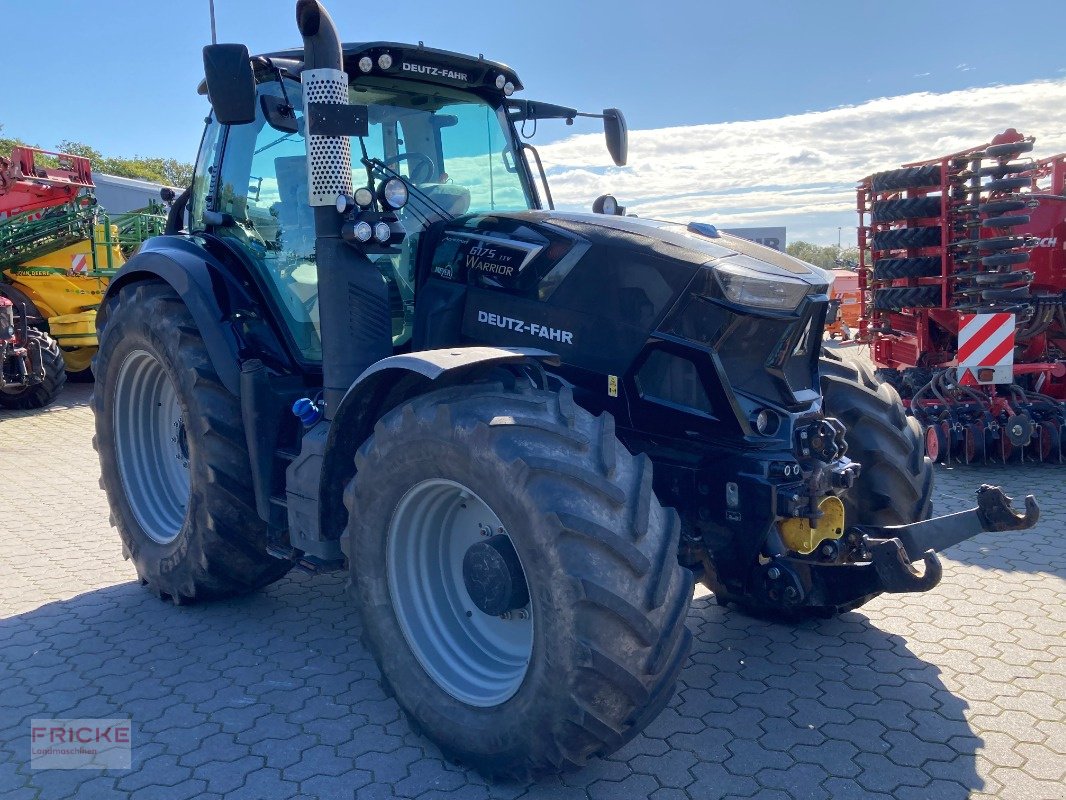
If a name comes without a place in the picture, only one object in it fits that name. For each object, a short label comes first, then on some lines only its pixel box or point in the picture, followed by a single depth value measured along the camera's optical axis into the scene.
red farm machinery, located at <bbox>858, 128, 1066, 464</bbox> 7.28
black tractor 2.74
